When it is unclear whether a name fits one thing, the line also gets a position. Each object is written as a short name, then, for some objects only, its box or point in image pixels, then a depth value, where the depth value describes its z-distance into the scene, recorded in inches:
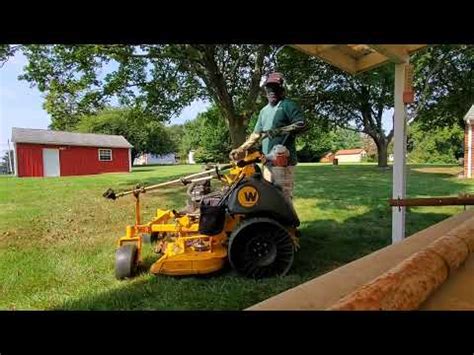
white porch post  113.0
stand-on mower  88.1
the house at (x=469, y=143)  353.4
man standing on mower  98.5
